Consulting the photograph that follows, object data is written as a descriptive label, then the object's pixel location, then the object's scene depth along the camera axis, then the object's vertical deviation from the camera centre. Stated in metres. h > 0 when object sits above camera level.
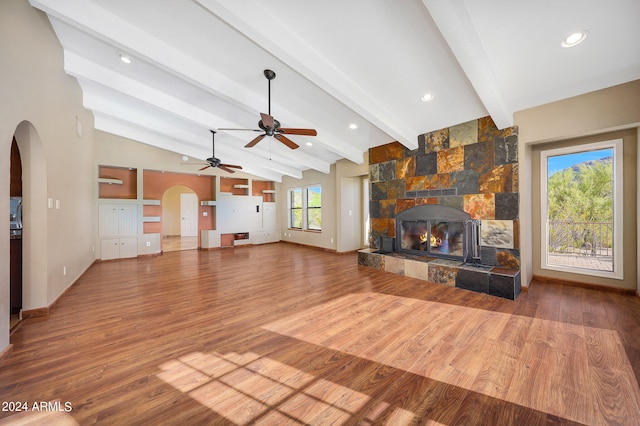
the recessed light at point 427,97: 3.52 +1.72
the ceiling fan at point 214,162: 5.97 +1.30
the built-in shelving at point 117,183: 6.43 +0.85
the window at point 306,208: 8.25 +0.21
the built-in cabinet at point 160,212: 6.32 +0.07
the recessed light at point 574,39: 2.38 +1.76
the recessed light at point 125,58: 3.33 +2.18
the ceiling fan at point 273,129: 3.24 +1.22
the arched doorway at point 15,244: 2.80 -0.35
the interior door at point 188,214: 10.61 +0.00
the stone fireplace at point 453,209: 3.76 +0.07
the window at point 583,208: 3.47 +0.06
